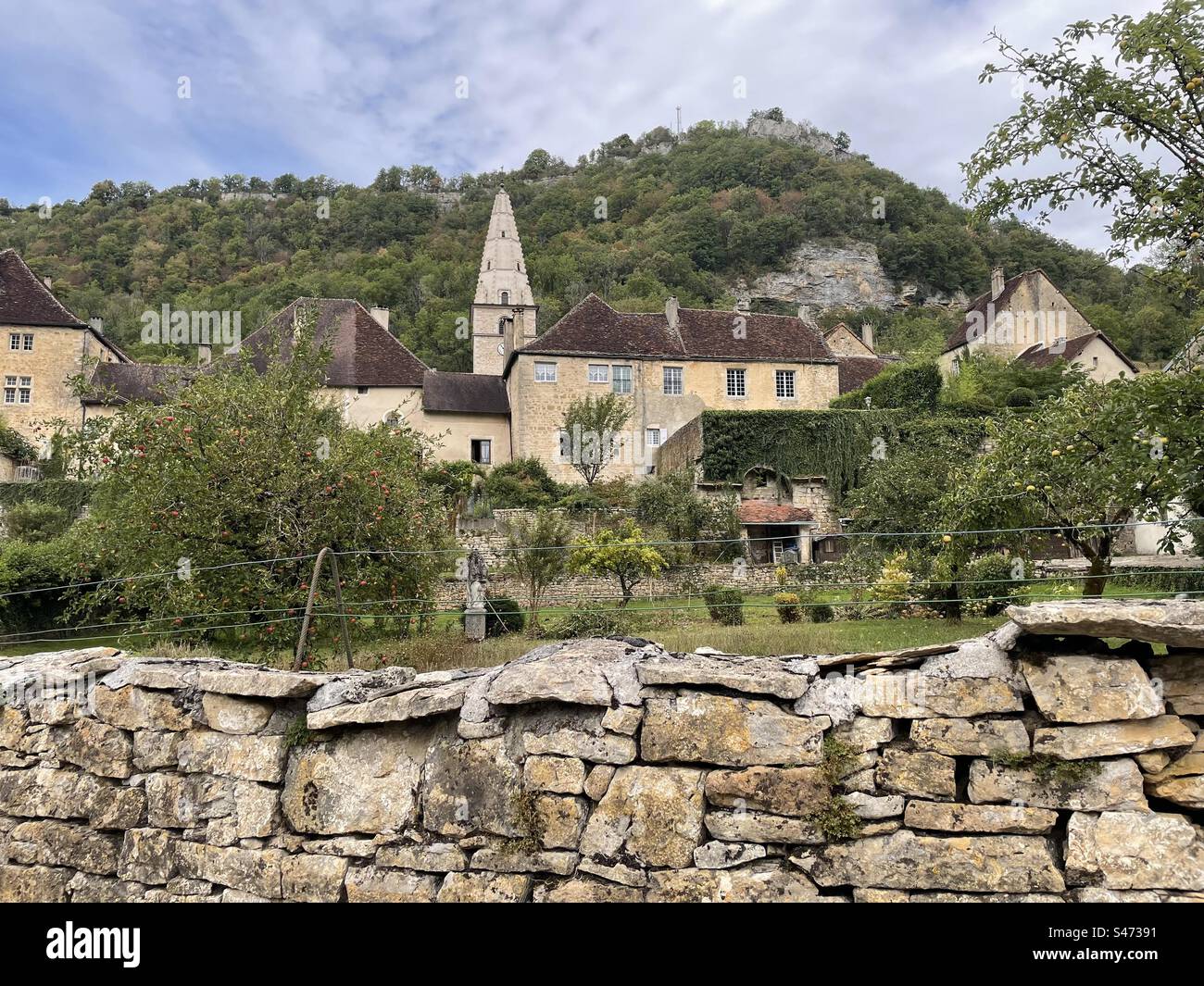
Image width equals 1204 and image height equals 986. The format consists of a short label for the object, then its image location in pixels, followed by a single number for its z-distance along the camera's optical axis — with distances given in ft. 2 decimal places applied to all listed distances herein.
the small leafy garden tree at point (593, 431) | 131.34
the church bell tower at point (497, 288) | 204.03
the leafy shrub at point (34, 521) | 101.45
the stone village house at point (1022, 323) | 155.63
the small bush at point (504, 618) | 51.37
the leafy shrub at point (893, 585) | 53.47
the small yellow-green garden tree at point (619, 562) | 64.44
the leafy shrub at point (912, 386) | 123.13
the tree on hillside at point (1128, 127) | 27.61
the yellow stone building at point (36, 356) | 153.38
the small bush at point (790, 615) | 51.78
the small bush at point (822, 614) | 53.72
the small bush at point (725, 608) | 52.08
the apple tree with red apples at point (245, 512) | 36.17
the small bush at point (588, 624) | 44.88
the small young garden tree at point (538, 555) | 63.31
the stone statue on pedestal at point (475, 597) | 48.67
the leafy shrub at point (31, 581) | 65.62
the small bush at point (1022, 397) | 119.24
